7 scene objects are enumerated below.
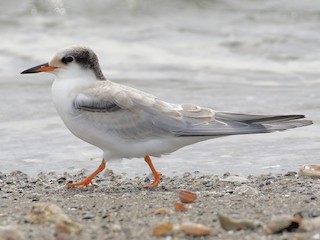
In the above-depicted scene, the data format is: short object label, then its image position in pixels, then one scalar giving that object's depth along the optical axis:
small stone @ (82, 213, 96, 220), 9.70
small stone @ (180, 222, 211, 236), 8.47
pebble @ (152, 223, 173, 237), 8.55
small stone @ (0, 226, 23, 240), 8.26
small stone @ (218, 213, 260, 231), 8.66
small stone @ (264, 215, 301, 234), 8.48
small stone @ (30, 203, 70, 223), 9.27
